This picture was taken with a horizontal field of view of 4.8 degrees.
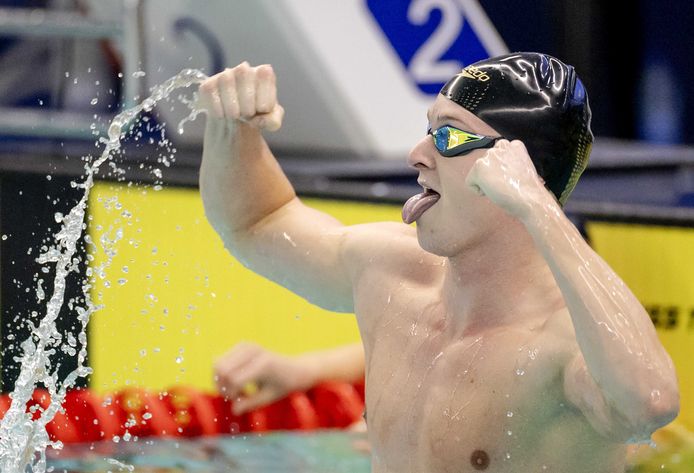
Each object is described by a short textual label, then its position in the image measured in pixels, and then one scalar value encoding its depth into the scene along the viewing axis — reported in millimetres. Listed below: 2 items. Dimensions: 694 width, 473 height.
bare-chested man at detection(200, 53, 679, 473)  9673
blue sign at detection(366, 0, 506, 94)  15000
